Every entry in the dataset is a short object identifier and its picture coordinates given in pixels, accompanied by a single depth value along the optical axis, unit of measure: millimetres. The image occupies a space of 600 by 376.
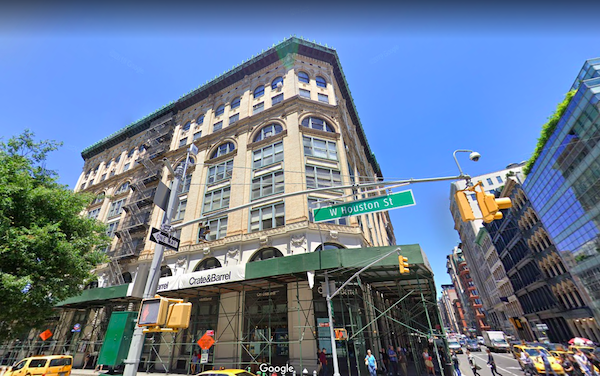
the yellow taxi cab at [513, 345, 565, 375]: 18703
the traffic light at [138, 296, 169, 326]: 5336
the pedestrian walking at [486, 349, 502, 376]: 19641
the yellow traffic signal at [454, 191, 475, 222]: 6625
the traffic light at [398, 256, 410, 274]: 12275
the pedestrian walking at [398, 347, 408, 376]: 16825
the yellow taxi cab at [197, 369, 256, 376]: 10102
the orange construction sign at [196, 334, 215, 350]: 16281
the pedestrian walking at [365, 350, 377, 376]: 14173
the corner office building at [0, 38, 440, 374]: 17484
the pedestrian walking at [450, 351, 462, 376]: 18442
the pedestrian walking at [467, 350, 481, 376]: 19025
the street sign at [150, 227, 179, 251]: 6727
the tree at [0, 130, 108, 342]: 13438
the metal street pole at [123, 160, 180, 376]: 5750
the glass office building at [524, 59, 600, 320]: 29297
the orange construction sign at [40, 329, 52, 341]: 23934
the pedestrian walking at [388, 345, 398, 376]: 16822
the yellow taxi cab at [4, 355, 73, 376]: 15016
